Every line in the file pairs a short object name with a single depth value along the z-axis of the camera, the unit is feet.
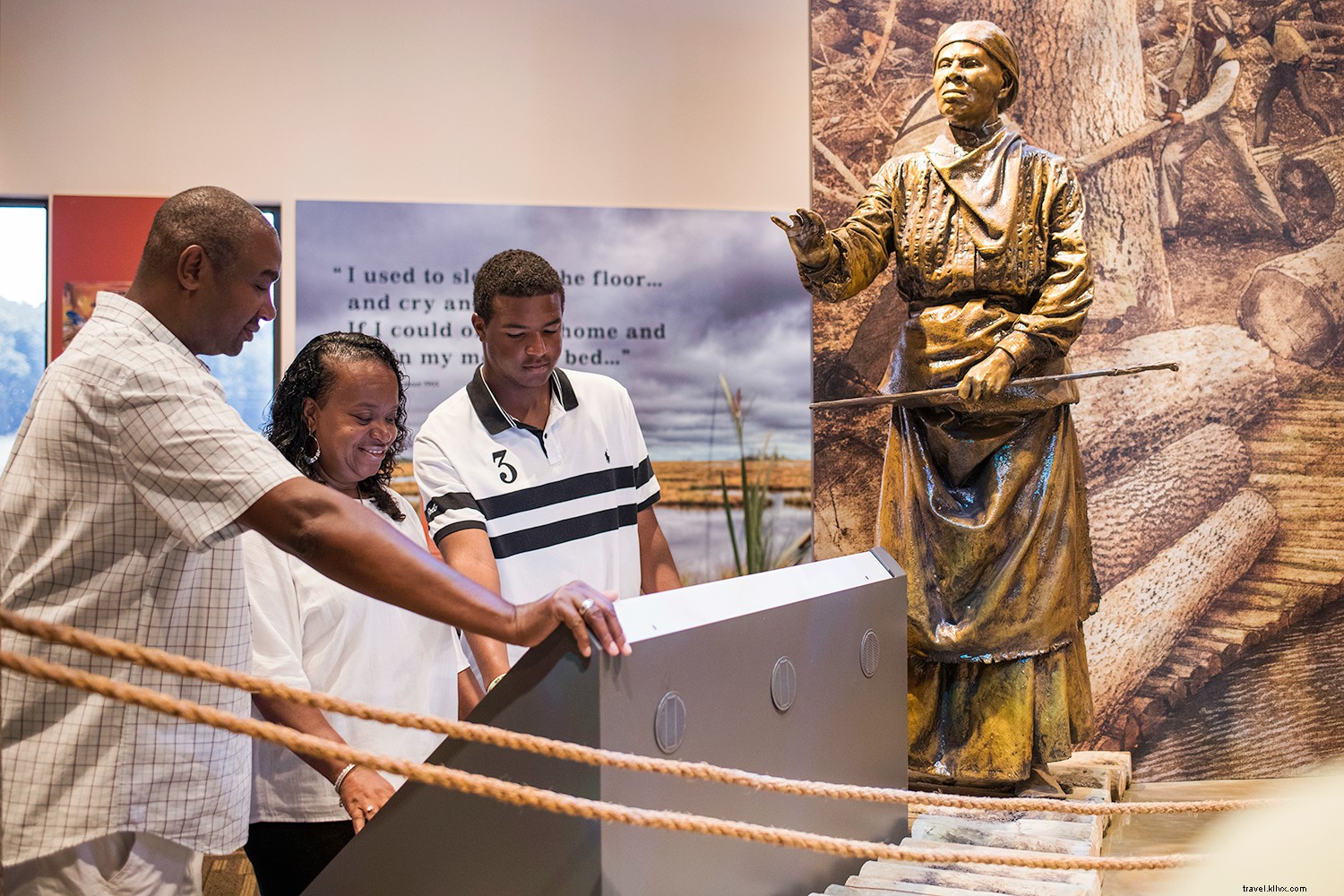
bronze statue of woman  10.94
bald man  5.38
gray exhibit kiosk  5.68
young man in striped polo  9.05
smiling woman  7.07
